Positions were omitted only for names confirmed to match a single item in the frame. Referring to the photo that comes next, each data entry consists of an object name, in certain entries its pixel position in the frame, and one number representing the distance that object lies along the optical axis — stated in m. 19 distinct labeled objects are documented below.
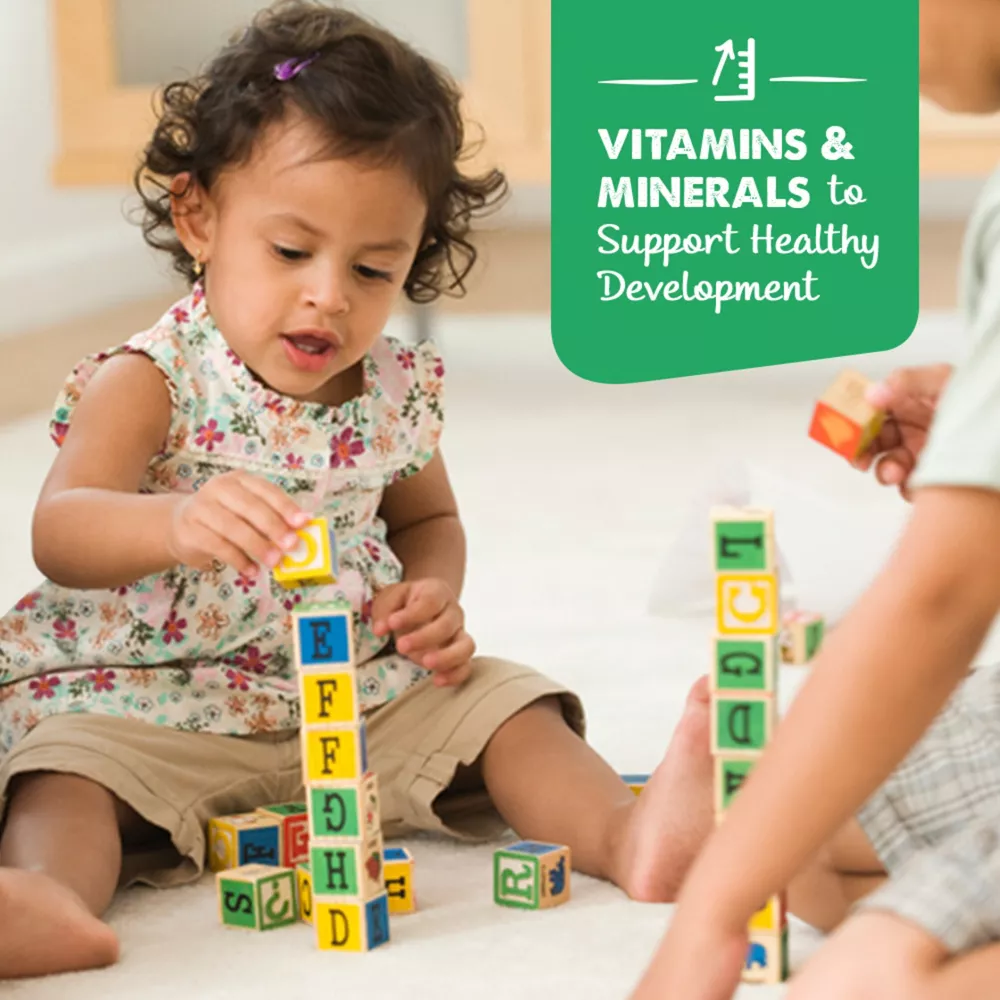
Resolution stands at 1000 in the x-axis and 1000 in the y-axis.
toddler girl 2.12
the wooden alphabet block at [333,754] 1.93
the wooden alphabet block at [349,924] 1.96
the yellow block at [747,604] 1.82
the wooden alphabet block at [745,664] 1.82
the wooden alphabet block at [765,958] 1.87
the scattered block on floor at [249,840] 2.09
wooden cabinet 4.17
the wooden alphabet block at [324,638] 1.92
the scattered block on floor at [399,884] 2.04
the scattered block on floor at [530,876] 2.03
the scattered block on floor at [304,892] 2.01
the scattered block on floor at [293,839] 2.09
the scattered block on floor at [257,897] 2.00
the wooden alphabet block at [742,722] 1.82
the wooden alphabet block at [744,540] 1.81
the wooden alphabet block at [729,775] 1.82
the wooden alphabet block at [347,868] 1.94
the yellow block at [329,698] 1.92
